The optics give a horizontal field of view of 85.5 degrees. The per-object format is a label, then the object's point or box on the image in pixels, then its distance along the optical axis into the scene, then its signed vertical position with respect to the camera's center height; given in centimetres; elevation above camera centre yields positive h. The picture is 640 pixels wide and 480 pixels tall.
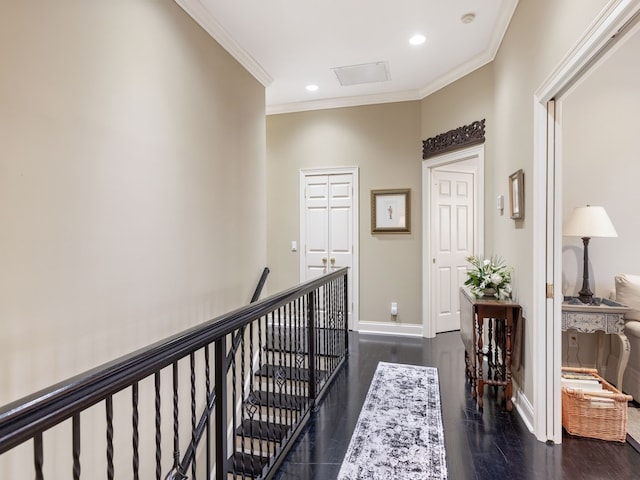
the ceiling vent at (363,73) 371 +184
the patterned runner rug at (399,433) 192 -128
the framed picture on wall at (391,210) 446 +36
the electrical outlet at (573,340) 292 -86
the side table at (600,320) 249 -60
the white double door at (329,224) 467 +19
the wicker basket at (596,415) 212 -110
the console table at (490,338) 255 -79
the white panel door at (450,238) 441 +0
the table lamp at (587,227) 272 +8
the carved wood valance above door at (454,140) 357 +110
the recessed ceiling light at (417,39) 314 +183
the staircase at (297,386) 213 -118
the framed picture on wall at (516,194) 247 +32
